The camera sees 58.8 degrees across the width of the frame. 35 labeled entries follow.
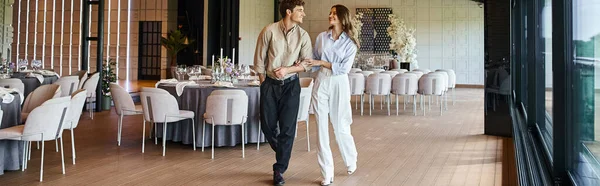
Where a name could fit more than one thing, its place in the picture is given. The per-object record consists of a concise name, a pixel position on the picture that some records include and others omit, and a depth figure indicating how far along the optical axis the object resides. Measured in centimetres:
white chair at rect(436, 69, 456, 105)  1339
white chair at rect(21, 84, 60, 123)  585
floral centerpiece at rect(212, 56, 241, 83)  683
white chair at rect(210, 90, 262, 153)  570
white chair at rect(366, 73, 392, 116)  1066
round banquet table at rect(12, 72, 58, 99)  819
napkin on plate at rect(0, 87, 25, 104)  459
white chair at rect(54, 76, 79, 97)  798
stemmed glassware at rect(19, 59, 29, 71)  952
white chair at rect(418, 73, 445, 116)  1060
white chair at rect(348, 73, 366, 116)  1073
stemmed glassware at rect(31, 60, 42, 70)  923
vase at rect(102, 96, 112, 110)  1063
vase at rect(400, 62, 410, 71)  1506
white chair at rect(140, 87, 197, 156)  581
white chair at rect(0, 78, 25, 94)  690
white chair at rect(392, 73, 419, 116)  1059
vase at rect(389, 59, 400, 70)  1496
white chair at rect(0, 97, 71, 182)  434
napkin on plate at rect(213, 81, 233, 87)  640
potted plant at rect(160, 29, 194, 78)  1706
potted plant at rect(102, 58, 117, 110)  1066
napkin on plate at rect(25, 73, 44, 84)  834
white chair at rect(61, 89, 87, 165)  493
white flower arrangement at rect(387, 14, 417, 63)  1449
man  441
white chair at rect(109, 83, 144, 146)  634
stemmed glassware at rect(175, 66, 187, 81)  729
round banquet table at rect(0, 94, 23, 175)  473
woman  445
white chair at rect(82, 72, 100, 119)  898
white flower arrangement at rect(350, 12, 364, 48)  1548
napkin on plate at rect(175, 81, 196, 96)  622
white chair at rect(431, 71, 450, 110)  1164
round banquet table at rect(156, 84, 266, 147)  628
